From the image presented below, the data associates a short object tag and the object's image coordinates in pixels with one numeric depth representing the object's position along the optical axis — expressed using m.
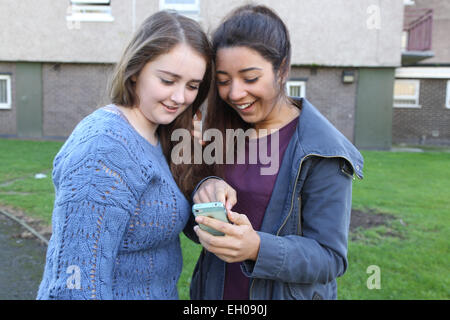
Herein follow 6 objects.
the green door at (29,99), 14.38
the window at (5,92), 14.67
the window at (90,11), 13.27
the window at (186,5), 12.84
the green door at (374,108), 13.62
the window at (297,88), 13.92
